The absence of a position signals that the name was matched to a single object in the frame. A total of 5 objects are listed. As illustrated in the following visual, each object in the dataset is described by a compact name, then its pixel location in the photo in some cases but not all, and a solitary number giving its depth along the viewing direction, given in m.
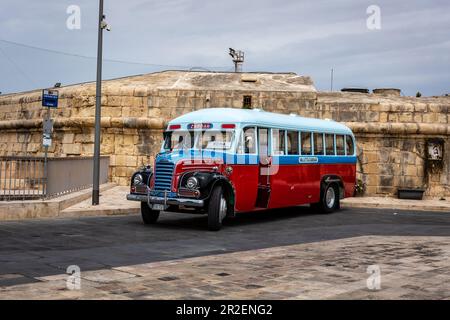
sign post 12.67
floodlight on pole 26.70
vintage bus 10.22
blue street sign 12.91
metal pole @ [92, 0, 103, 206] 13.26
